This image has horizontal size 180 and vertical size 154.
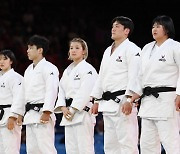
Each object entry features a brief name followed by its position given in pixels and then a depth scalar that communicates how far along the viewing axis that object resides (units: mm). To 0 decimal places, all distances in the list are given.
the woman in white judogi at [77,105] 12953
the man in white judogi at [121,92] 12070
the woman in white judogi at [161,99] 11328
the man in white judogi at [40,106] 13305
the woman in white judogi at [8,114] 14102
